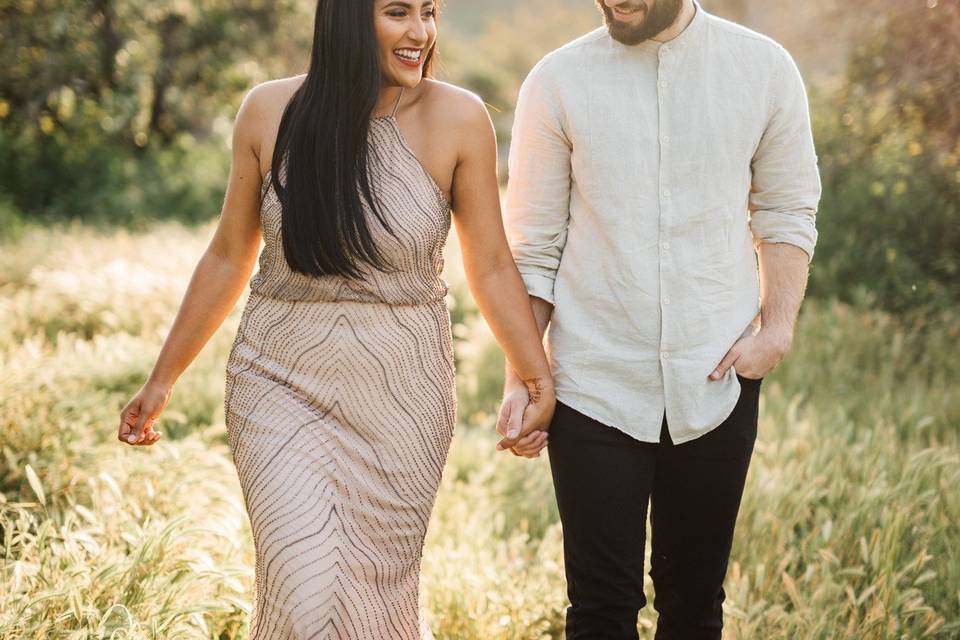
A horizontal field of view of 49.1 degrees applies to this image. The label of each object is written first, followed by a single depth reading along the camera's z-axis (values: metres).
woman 2.64
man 2.69
